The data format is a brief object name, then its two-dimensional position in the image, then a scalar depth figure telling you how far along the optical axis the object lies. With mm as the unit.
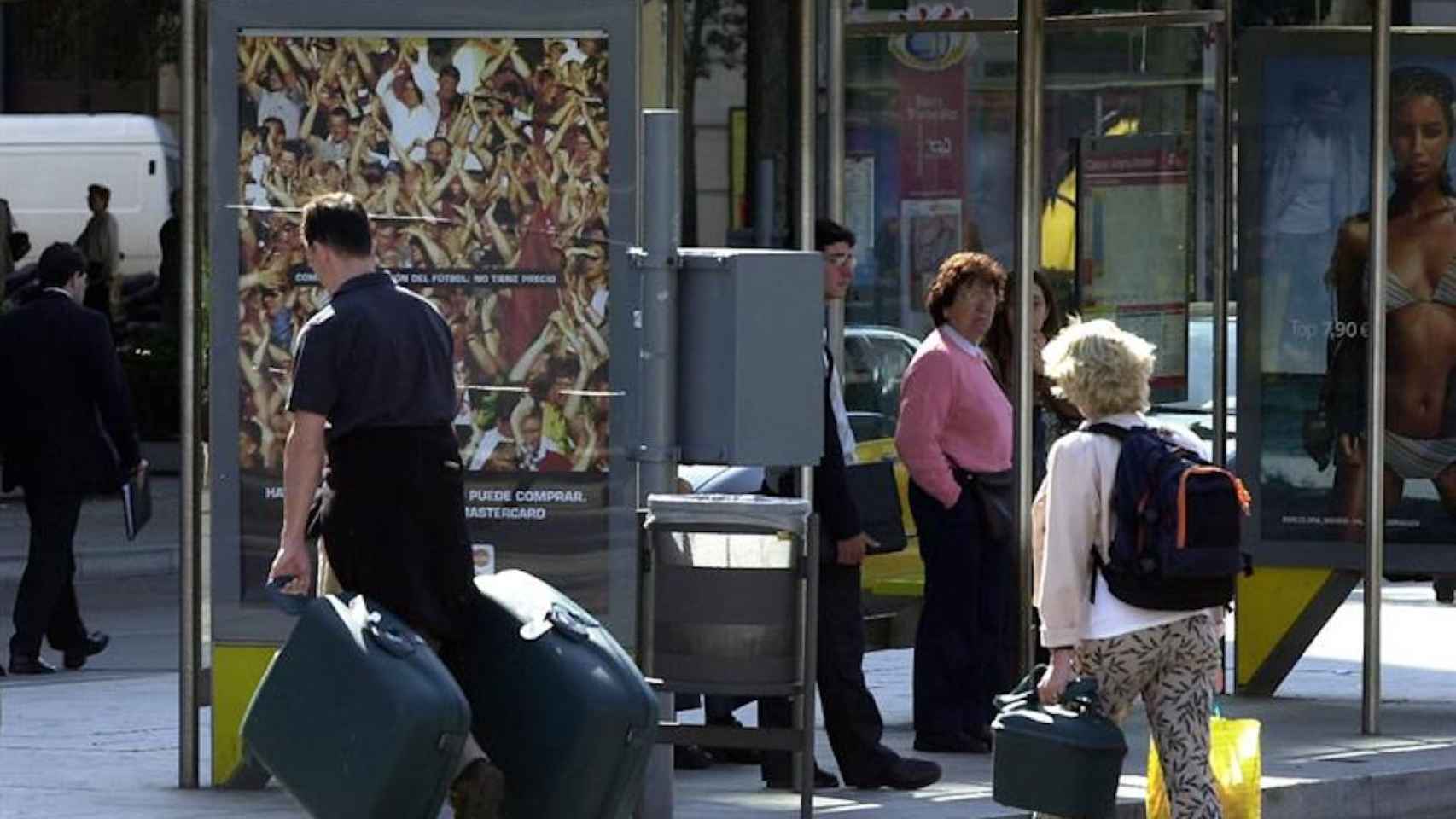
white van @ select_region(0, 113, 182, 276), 51715
